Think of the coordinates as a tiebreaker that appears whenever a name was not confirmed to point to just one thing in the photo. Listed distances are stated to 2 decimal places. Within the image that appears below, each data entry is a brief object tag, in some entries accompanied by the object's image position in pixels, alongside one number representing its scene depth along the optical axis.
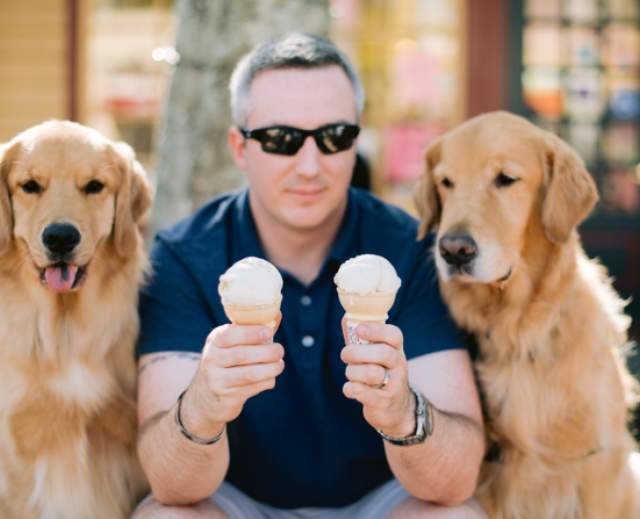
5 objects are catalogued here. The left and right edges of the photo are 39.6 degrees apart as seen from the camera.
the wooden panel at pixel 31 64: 8.78
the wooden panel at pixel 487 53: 8.34
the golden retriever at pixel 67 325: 2.86
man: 2.75
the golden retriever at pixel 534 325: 2.96
